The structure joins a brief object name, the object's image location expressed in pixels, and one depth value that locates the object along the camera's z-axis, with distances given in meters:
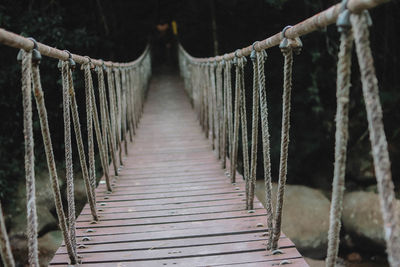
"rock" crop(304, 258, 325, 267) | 4.85
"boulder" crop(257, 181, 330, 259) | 5.07
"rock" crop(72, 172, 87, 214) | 5.81
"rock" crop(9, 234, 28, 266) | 4.80
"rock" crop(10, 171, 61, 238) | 5.14
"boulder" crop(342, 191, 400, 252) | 5.06
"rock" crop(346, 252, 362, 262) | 5.09
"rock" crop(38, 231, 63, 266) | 4.85
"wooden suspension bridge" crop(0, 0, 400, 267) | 0.89
